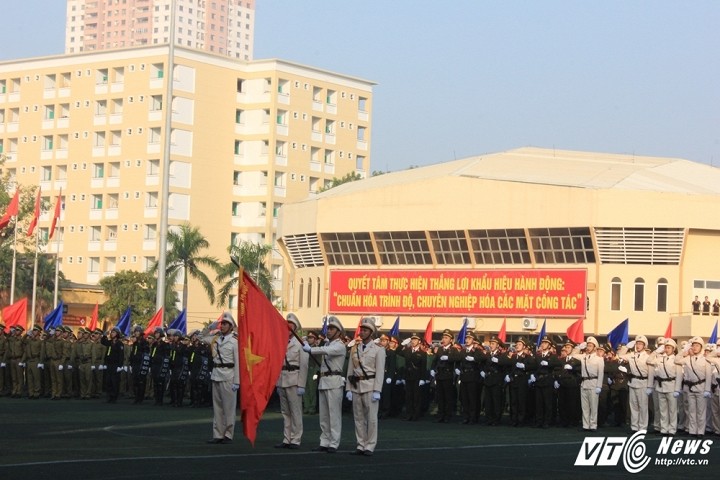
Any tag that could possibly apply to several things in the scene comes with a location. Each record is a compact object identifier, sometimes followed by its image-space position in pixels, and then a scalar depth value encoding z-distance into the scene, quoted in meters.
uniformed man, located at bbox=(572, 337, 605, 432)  25.55
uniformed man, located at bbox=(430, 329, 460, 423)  28.16
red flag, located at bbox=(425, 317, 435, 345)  40.08
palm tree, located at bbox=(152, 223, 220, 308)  86.94
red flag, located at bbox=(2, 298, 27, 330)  37.47
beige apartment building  102.88
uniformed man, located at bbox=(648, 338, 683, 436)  24.66
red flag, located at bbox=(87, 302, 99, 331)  41.27
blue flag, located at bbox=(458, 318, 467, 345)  36.11
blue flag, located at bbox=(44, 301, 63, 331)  37.38
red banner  66.62
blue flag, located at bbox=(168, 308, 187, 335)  37.91
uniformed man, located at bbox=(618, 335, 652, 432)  25.05
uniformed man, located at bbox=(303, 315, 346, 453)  18.36
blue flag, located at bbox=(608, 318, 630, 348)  33.06
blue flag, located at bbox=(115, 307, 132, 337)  38.06
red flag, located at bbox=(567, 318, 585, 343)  35.94
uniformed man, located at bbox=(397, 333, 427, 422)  28.47
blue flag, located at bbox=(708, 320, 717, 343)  32.98
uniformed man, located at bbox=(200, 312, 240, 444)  19.08
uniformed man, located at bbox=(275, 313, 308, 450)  18.78
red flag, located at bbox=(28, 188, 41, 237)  62.21
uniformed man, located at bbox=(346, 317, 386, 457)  18.12
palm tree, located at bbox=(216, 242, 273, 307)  90.62
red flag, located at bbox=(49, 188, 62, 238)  66.81
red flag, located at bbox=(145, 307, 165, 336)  36.75
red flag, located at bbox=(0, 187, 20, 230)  55.02
